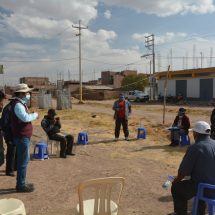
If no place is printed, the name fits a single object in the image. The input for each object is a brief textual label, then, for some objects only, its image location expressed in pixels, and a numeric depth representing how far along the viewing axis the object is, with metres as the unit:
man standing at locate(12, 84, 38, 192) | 4.25
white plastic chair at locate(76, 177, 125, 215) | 2.63
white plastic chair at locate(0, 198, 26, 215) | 2.70
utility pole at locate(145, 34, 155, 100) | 34.09
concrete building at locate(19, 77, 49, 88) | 64.34
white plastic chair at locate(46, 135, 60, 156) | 6.98
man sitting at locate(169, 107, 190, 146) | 8.03
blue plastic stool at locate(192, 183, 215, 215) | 3.02
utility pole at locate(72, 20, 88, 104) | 30.36
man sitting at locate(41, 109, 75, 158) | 6.56
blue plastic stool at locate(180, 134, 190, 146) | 8.16
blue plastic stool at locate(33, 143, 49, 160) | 6.59
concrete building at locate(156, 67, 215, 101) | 30.66
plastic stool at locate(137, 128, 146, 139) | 9.21
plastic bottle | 3.27
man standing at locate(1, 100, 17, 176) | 4.79
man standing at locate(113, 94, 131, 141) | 8.77
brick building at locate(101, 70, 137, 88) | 60.90
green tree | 48.09
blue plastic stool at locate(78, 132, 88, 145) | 8.41
